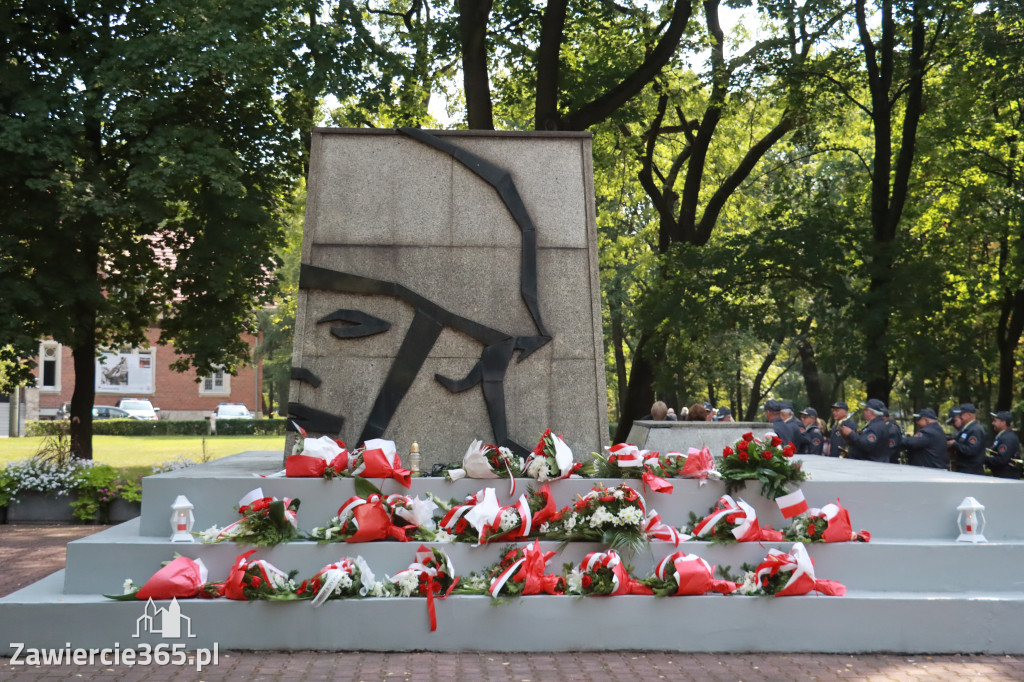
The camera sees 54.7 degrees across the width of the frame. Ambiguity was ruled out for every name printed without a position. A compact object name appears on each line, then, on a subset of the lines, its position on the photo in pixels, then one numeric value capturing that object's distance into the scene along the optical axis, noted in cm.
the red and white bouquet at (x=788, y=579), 691
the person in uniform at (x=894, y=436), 1261
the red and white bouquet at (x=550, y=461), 771
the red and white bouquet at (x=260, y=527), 715
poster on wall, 5778
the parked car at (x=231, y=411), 5319
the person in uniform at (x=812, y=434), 1461
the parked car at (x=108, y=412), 5140
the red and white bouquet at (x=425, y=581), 688
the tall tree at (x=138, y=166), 1401
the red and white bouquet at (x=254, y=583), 674
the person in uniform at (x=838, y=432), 1377
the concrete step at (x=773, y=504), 762
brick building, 5784
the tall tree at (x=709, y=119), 1889
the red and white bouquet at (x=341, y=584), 673
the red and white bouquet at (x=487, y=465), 779
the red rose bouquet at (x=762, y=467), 775
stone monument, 891
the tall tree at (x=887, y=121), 1717
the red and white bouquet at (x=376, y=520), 723
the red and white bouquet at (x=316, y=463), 772
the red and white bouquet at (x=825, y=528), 742
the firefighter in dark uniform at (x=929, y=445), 1237
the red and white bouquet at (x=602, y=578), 688
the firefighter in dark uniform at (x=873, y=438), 1262
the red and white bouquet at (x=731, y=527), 735
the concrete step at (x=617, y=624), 674
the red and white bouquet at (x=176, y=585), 669
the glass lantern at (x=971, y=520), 770
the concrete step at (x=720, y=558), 711
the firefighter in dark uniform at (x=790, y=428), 1445
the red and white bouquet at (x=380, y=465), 759
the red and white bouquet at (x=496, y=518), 726
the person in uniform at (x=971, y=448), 1206
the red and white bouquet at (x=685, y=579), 691
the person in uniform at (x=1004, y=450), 1260
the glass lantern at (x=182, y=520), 721
